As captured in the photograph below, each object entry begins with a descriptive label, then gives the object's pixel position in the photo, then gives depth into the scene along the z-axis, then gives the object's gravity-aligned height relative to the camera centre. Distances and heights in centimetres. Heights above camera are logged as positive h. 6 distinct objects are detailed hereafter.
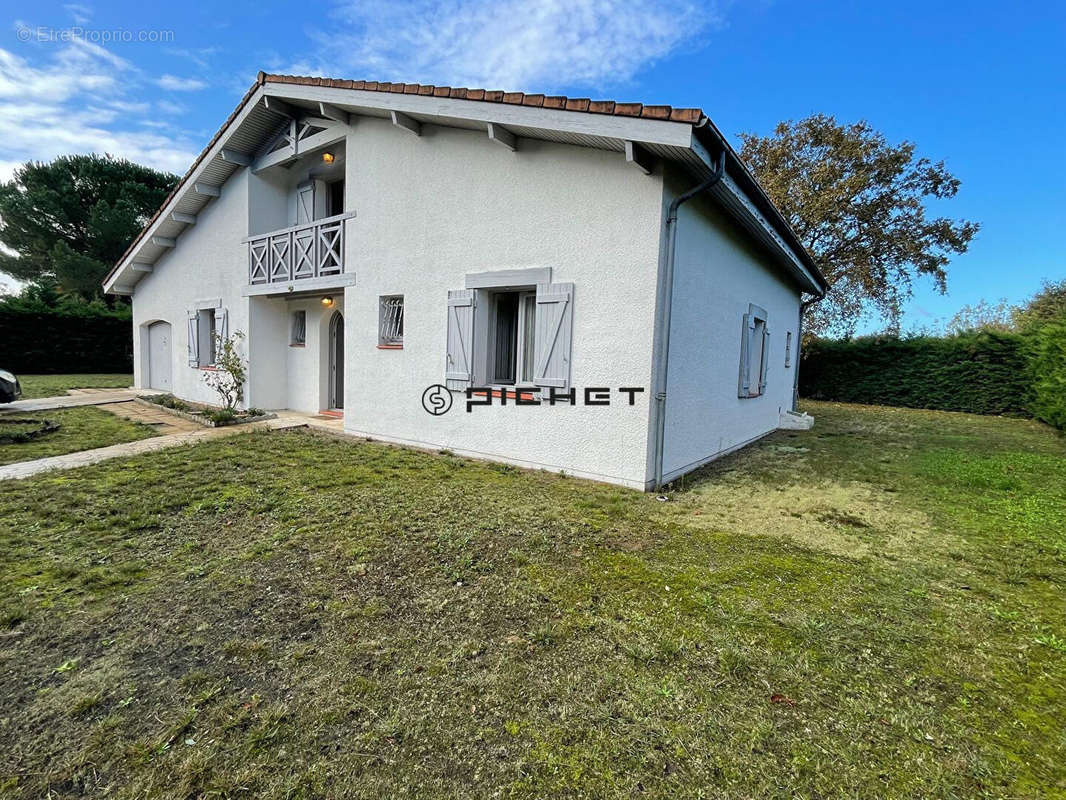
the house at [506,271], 541 +132
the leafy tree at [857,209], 1769 +615
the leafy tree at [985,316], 2656 +355
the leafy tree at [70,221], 2469 +665
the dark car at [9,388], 934 -85
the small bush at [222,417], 881 -120
